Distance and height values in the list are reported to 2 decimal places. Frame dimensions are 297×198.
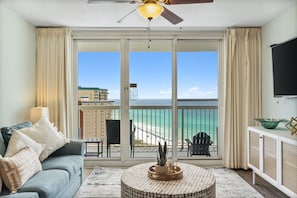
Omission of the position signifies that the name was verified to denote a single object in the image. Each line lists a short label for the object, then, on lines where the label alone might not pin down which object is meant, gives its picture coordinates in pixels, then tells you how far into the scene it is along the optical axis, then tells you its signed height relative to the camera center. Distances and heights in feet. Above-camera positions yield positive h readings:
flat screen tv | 7.74 +1.23
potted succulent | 6.20 -2.04
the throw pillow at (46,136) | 7.58 -1.49
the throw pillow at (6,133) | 7.10 -1.24
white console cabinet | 6.75 -2.30
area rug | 8.09 -3.93
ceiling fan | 6.07 +2.83
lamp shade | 9.47 -0.73
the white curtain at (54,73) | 10.70 +1.40
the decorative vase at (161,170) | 6.16 -2.26
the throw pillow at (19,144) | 6.45 -1.56
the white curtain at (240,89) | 10.83 +0.48
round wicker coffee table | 5.30 -2.51
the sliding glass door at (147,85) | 11.48 +0.77
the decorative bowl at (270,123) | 8.50 -1.10
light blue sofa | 5.48 -2.49
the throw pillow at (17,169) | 5.41 -2.03
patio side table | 12.14 -2.90
